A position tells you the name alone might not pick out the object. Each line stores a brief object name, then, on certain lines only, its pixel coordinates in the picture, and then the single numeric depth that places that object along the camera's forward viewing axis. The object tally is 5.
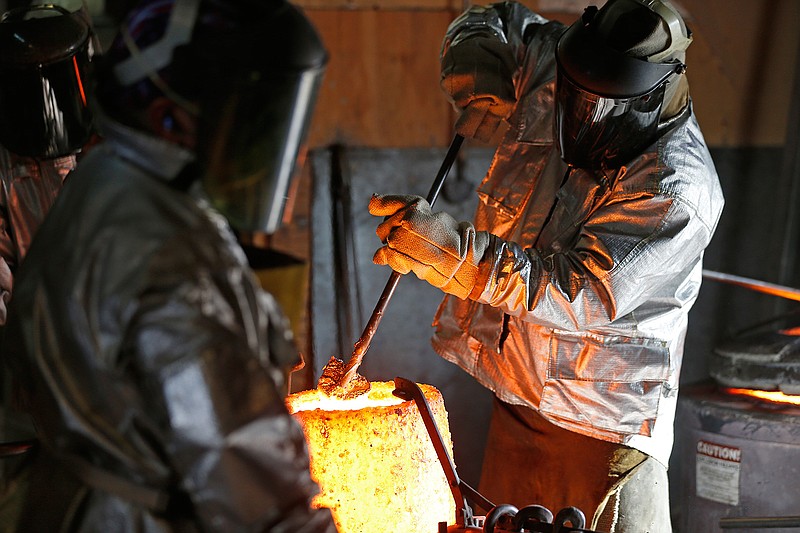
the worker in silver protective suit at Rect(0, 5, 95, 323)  2.30
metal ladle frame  1.80
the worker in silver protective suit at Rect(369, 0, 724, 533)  2.17
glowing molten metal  2.06
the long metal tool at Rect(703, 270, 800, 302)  3.25
